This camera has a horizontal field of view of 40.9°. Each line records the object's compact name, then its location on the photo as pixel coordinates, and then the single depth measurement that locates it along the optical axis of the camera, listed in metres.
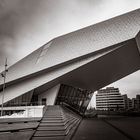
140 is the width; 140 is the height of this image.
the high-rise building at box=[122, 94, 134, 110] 147.49
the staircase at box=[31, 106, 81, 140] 7.09
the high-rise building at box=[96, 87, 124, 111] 111.75
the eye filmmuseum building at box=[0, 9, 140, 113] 23.39
